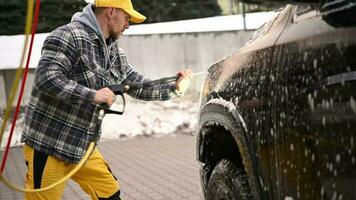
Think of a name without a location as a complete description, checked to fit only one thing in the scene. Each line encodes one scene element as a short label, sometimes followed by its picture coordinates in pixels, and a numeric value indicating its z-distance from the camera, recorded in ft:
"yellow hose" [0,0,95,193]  8.35
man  11.82
